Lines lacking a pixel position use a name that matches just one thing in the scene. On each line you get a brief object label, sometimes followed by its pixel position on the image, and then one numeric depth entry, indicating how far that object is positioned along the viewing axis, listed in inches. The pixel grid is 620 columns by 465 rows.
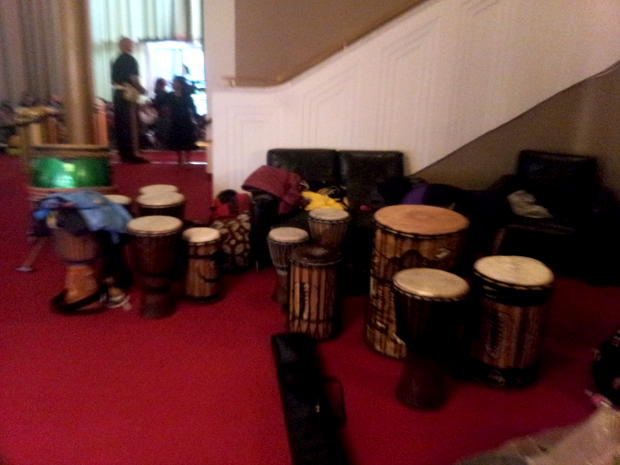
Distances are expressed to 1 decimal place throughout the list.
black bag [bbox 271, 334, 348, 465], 73.8
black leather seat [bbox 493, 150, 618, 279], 143.4
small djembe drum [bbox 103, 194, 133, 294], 131.1
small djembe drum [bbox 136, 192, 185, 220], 134.3
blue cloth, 113.7
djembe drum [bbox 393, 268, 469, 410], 85.5
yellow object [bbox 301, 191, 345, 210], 152.2
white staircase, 167.2
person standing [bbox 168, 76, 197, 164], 304.3
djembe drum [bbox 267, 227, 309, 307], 123.1
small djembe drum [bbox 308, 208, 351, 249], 128.7
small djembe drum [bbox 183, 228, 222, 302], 123.7
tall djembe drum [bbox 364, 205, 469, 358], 98.0
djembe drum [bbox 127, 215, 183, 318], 113.7
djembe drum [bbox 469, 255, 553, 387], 91.3
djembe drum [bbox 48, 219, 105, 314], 114.3
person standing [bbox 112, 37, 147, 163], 303.3
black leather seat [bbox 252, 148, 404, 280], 152.8
